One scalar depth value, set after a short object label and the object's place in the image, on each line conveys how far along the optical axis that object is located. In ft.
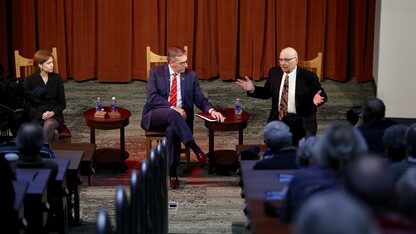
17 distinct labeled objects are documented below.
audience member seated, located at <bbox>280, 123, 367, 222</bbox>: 18.46
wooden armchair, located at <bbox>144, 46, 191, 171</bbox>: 37.25
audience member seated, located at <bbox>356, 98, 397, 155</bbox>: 29.03
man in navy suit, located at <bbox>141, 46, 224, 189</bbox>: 36.72
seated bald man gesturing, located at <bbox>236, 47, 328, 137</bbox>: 37.98
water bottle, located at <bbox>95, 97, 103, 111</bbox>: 38.37
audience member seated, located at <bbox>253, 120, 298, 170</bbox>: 25.39
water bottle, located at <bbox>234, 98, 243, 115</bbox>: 38.38
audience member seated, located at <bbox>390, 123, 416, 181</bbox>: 23.11
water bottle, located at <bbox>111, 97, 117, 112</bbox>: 38.50
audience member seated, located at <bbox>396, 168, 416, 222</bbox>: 15.32
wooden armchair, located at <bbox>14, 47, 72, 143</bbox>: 36.98
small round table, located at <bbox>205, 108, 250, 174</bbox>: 37.41
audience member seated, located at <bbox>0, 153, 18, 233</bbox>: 20.74
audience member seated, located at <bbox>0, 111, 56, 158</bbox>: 27.68
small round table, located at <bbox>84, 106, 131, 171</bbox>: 37.57
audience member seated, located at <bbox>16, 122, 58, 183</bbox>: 24.68
